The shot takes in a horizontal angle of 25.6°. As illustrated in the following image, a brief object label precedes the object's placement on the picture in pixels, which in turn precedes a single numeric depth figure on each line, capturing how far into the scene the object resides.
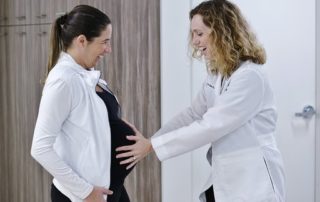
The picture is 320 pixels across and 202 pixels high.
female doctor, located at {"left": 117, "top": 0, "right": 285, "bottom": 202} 2.74
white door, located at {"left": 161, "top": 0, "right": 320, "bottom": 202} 3.80
